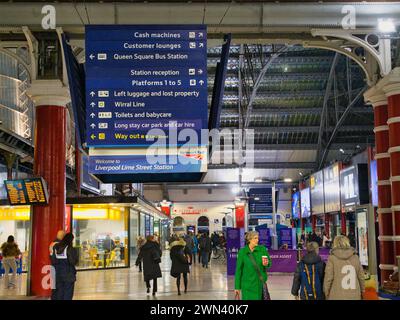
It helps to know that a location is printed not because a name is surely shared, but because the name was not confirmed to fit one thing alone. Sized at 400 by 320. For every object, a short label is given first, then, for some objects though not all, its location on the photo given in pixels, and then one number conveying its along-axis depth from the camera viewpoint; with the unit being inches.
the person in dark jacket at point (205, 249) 983.0
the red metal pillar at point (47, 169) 447.2
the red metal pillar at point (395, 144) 440.8
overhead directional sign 303.0
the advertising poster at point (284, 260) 794.8
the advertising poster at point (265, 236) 907.4
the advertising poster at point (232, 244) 783.2
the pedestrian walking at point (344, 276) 253.6
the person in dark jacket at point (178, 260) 546.3
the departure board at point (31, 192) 443.2
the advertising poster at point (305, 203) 1557.6
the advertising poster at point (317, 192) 1336.5
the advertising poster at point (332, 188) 1137.7
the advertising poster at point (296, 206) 1766.7
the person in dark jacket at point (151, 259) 524.4
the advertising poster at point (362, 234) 544.7
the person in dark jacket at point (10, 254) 666.2
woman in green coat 271.7
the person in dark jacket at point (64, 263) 349.1
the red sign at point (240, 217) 1322.6
